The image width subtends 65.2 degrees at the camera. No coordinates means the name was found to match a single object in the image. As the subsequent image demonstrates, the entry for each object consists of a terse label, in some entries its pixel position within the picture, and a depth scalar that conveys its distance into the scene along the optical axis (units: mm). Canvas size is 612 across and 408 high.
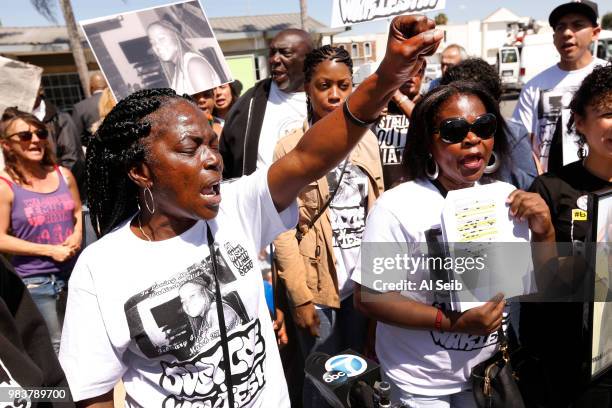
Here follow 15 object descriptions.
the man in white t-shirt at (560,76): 3289
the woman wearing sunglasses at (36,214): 3072
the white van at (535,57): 20234
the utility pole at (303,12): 22344
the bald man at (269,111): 2973
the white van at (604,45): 19531
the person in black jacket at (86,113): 5984
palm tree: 16703
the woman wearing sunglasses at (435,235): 1726
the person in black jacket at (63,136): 4652
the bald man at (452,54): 5328
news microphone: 1378
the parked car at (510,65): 20953
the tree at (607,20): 46541
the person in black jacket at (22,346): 1123
